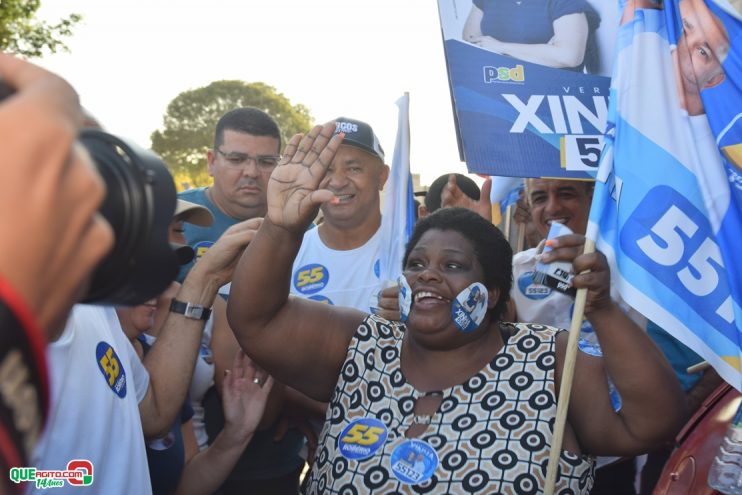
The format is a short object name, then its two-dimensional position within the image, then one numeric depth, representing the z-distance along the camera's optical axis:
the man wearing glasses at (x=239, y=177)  3.88
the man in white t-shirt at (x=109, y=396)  1.80
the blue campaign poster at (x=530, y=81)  3.09
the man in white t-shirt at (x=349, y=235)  3.62
